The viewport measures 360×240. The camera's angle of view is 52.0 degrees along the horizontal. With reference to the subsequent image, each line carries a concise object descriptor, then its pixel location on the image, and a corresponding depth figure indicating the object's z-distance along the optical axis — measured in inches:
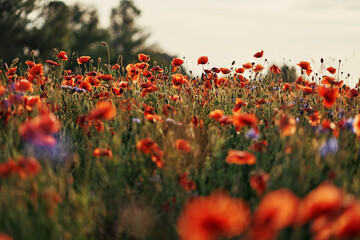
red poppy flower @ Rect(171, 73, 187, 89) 122.2
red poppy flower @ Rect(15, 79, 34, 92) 100.7
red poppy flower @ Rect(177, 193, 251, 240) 36.2
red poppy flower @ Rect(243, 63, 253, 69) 159.3
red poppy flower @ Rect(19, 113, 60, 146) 55.7
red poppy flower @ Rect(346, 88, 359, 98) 122.1
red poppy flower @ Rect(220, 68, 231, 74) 159.5
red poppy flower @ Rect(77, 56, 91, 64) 147.1
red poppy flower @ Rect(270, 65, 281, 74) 159.9
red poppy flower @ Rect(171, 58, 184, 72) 143.9
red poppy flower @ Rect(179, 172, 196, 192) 70.9
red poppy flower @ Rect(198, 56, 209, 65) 156.0
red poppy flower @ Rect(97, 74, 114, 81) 123.7
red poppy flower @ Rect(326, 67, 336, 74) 144.7
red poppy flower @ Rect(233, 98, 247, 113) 94.4
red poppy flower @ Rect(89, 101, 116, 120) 66.1
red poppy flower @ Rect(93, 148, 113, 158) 69.7
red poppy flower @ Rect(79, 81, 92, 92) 120.1
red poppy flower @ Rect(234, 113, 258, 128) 75.1
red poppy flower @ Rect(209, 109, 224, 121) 87.7
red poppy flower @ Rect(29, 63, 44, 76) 120.2
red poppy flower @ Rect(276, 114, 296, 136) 72.3
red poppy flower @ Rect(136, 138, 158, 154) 71.3
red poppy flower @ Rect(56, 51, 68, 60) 143.5
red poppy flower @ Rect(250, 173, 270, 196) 51.1
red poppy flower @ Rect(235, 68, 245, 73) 162.2
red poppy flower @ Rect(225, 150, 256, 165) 63.5
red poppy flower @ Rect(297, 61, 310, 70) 138.5
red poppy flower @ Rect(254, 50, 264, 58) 159.9
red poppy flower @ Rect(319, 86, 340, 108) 78.2
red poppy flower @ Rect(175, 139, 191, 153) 76.4
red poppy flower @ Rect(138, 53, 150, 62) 147.5
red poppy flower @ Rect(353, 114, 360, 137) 72.8
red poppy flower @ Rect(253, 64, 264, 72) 166.4
